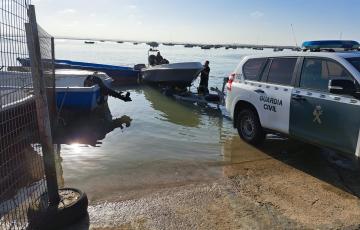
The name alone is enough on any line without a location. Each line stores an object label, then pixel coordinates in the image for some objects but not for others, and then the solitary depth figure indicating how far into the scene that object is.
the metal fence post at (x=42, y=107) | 4.27
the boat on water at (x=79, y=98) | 11.20
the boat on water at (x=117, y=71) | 21.81
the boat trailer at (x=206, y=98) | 13.77
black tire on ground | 4.29
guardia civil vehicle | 5.54
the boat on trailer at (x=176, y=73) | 17.94
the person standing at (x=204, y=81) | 16.42
